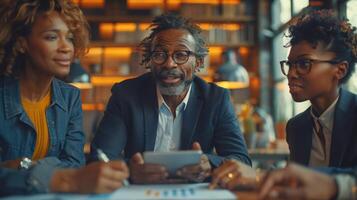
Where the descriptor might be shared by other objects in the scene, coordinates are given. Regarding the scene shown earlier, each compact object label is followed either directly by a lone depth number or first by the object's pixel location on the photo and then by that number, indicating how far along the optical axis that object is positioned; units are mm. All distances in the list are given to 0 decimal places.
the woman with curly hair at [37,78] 1753
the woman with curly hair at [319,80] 1859
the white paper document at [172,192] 1157
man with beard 1978
